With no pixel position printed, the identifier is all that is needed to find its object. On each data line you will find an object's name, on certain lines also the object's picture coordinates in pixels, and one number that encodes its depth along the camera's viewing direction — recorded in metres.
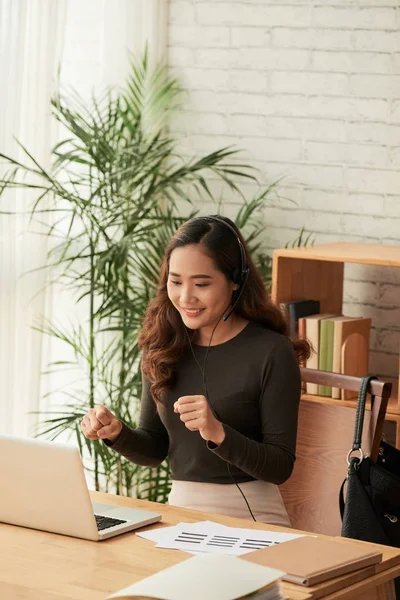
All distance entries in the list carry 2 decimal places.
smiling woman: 3.77
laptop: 3.00
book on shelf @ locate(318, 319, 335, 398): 5.01
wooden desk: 2.60
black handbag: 3.69
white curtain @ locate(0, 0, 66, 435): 5.34
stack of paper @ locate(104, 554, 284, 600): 2.32
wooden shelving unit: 4.80
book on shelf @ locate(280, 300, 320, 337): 5.08
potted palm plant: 5.66
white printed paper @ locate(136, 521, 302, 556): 2.94
